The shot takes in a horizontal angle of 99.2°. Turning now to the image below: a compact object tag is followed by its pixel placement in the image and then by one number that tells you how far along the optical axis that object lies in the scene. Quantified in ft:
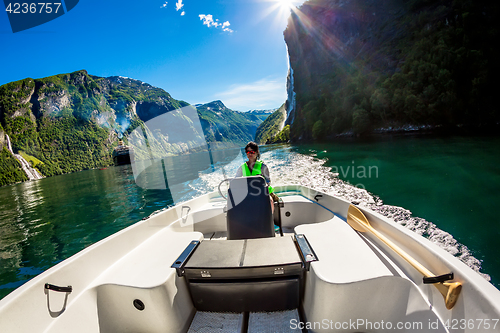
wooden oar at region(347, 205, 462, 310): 4.42
